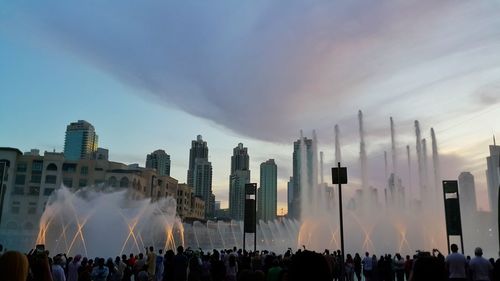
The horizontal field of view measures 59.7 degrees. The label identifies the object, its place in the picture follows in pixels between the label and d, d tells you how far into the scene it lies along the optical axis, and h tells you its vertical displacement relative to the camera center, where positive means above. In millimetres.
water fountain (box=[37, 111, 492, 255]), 44688 +487
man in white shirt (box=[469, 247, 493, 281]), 10828 -826
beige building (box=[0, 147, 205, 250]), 90312 +11095
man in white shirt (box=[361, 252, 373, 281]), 20859 -1627
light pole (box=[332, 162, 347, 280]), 17953 +2334
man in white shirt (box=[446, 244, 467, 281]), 10586 -804
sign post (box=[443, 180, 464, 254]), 22016 +1236
